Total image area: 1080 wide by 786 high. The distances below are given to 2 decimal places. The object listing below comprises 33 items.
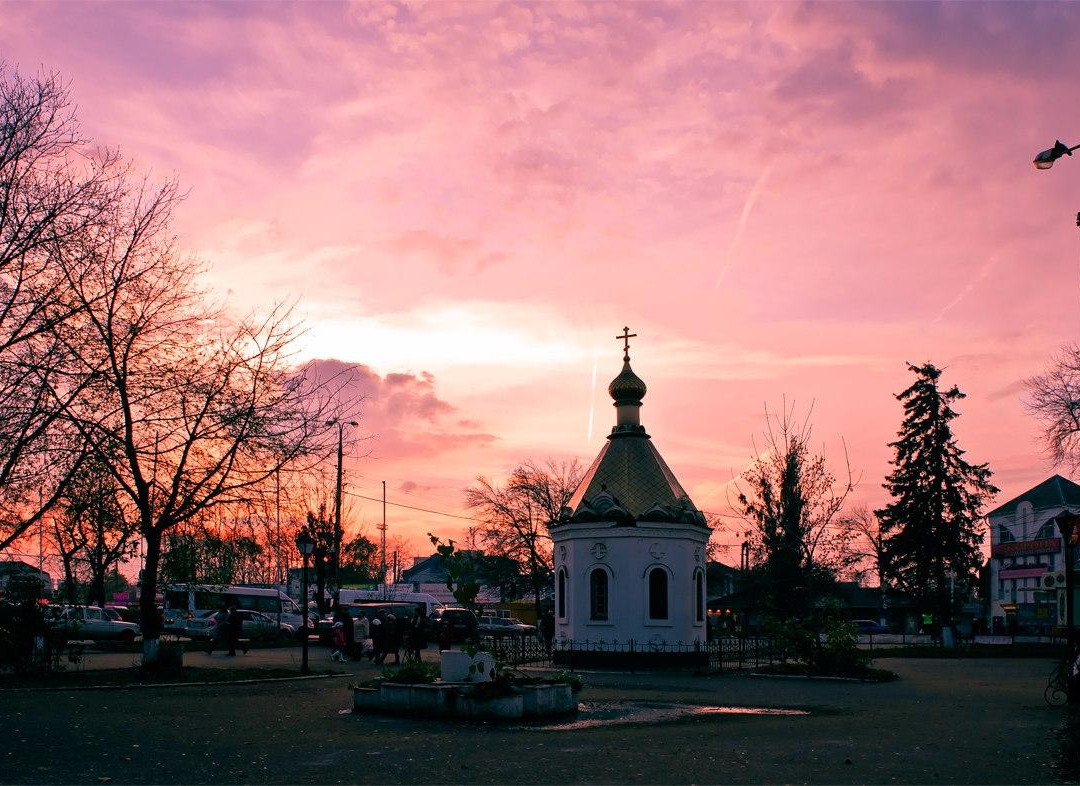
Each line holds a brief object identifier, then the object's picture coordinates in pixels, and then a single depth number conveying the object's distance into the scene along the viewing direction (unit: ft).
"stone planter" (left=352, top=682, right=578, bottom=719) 54.39
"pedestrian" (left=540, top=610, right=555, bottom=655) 131.62
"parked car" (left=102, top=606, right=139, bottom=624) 169.15
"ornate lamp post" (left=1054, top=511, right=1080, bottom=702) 66.85
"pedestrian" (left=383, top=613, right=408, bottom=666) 107.45
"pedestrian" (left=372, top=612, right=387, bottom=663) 106.32
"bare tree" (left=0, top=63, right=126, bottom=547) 65.26
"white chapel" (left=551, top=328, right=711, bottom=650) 115.55
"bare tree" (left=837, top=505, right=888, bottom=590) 188.24
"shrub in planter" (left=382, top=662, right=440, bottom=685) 59.00
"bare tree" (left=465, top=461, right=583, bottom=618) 239.30
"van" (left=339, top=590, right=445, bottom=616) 195.11
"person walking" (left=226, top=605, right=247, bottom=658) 120.47
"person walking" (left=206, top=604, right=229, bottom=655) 125.70
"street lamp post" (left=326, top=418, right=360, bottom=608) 142.86
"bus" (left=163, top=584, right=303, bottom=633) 167.73
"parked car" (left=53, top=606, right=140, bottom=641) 156.97
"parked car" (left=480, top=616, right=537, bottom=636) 176.93
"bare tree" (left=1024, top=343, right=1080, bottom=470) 111.86
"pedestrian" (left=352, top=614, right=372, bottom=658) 111.14
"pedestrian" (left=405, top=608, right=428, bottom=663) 99.45
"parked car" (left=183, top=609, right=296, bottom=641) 155.22
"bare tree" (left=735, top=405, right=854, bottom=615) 175.73
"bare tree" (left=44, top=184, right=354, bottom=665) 74.95
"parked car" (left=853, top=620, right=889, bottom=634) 229.45
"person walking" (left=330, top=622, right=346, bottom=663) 107.86
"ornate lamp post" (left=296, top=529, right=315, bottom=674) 91.81
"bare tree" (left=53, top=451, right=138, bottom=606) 75.72
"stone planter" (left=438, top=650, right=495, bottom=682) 57.66
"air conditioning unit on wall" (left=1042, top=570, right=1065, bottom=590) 111.55
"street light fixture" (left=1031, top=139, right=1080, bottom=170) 59.98
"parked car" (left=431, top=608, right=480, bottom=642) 152.76
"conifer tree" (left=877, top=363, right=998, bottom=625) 178.40
